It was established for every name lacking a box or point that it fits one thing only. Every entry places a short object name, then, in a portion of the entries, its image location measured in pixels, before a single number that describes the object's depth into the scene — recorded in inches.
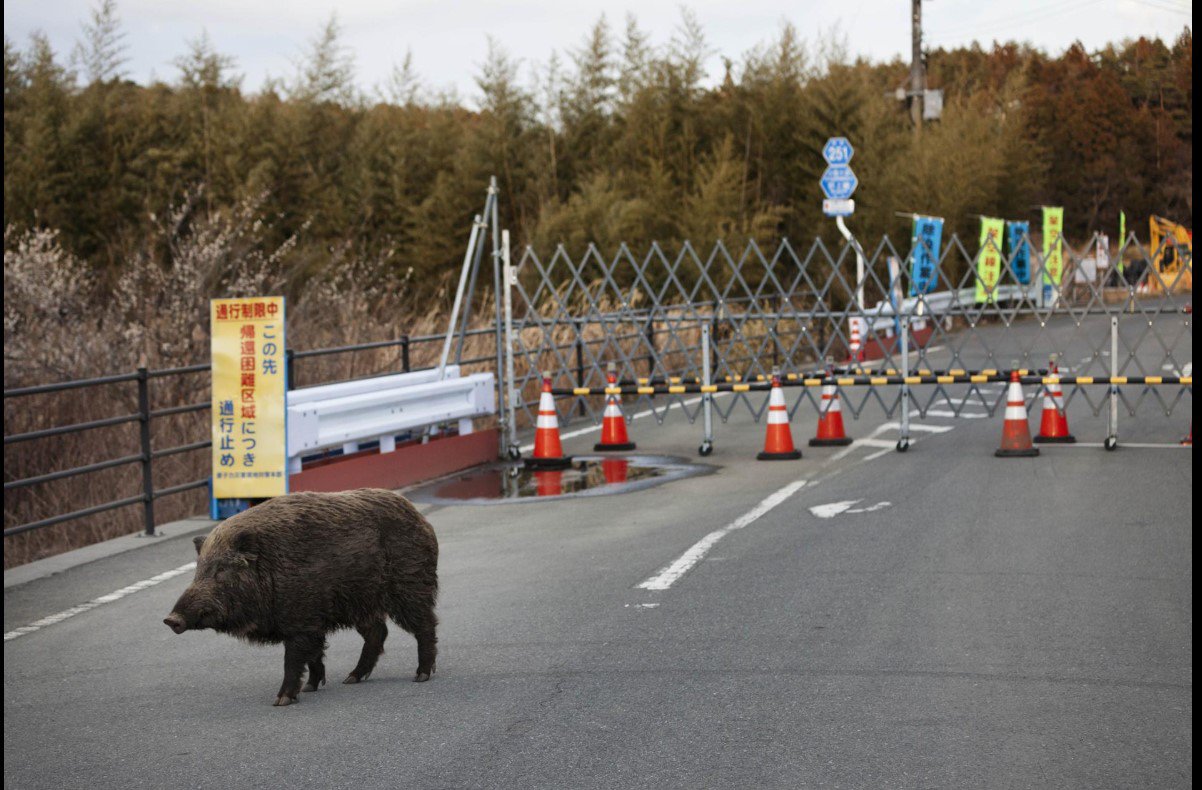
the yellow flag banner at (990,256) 1317.7
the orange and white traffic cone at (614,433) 600.4
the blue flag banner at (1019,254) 1485.0
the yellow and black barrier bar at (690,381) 566.6
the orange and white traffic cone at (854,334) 921.5
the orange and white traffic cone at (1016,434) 549.3
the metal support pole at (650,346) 737.7
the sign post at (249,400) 423.8
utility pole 1386.6
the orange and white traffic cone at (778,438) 556.7
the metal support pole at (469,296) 540.1
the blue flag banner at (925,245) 1134.4
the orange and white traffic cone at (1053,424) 588.4
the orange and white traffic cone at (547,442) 550.0
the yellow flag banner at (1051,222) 1467.4
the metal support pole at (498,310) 547.1
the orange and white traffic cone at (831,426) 595.8
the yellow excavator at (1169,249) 1708.9
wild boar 225.5
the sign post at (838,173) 884.0
